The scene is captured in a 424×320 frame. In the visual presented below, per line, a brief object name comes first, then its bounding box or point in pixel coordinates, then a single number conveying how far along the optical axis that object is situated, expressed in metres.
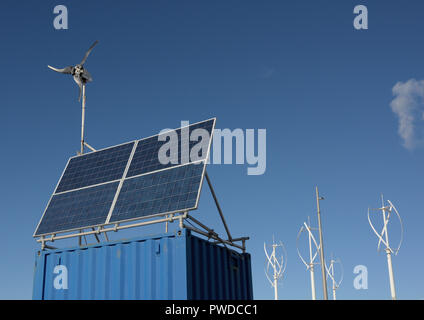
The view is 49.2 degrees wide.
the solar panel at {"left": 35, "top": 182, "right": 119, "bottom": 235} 18.02
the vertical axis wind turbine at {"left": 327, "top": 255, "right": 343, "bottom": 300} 66.64
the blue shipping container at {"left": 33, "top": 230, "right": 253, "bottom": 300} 15.15
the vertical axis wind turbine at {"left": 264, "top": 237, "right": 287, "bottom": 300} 58.64
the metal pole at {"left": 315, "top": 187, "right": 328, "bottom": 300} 25.98
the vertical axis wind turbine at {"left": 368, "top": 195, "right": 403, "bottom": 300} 40.19
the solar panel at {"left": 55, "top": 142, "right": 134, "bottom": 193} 19.87
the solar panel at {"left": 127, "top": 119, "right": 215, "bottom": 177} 18.07
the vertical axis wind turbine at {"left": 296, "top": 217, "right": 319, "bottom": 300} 51.59
